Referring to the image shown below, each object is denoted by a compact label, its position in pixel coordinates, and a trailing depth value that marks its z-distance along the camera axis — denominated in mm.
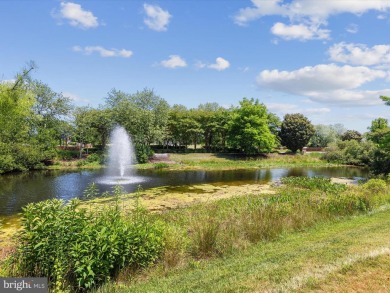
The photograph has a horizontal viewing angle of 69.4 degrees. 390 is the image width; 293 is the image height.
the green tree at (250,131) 47094
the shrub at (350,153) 43125
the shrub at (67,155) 38375
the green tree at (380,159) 25027
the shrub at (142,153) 39188
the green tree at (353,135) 63469
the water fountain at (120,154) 33366
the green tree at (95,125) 41344
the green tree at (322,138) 80000
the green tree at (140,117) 40312
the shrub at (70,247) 5633
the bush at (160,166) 36344
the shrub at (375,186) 16375
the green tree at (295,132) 55625
